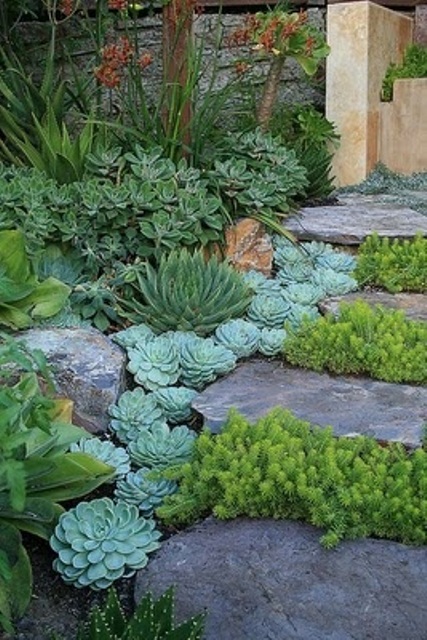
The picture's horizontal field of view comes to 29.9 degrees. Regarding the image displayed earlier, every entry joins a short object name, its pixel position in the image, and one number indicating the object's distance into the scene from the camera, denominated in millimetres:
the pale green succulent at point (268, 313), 2842
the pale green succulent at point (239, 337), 2662
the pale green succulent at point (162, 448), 2182
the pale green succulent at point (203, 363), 2505
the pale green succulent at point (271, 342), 2674
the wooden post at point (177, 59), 3334
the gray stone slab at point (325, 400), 2174
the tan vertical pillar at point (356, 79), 4551
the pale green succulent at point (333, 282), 3125
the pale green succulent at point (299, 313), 2816
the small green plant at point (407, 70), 4742
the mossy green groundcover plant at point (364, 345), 2453
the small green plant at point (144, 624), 1519
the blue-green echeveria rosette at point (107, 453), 2158
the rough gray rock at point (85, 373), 2406
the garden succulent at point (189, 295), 2754
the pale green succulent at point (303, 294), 2992
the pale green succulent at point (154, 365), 2506
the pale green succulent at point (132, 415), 2334
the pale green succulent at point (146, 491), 2082
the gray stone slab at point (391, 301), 2941
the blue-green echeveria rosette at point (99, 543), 1849
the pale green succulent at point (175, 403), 2398
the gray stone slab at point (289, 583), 1652
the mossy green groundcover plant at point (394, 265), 3141
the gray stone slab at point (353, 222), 3402
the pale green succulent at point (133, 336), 2646
